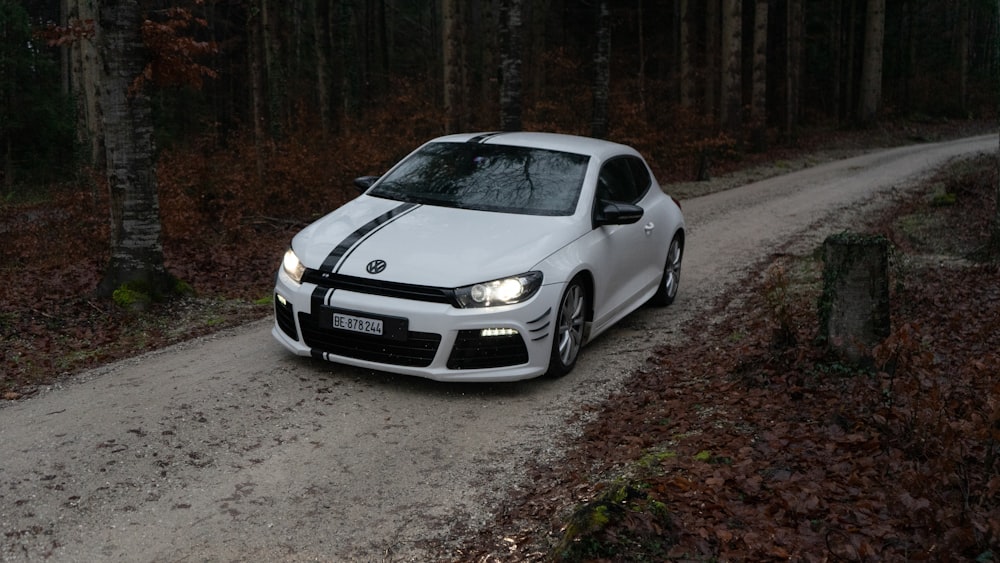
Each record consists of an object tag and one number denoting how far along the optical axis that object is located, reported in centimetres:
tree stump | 629
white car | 653
